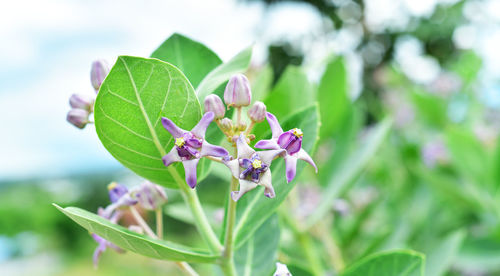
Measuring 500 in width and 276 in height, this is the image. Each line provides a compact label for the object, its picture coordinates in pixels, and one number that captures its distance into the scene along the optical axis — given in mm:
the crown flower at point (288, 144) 382
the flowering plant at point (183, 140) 384
